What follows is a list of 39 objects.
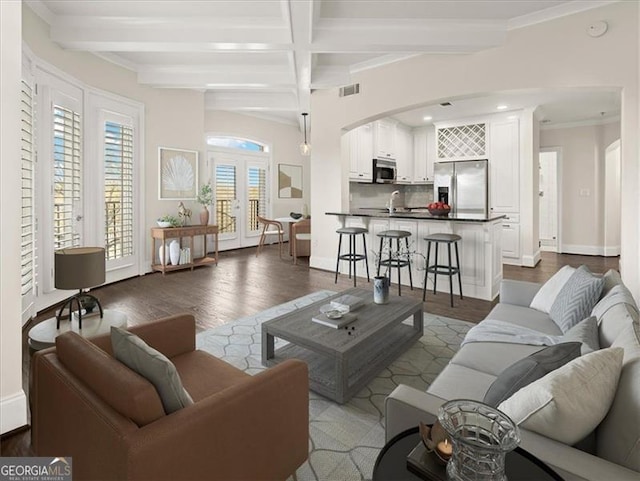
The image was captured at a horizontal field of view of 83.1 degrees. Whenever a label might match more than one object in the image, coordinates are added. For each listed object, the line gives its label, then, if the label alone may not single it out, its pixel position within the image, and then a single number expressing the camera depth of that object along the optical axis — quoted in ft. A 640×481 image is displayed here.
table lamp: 7.72
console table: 19.15
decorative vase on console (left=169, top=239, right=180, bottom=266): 19.62
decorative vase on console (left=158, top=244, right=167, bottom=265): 19.17
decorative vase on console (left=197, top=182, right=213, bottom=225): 21.42
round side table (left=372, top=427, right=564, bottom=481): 3.02
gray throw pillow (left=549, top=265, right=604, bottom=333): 7.03
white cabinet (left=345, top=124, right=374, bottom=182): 21.57
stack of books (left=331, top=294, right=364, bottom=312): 9.00
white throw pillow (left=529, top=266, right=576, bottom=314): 8.47
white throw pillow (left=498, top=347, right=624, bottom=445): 3.31
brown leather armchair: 3.31
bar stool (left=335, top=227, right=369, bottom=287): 17.02
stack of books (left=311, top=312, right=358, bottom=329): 8.23
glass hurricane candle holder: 2.79
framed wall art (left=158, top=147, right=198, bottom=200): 20.06
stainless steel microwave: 23.49
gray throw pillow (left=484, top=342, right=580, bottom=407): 4.00
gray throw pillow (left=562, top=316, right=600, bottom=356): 5.29
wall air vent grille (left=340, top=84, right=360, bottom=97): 18.01
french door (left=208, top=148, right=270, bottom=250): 26.68
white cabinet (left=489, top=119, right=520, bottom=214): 21.81
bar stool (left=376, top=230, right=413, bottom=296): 15.24
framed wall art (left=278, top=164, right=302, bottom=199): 30.76
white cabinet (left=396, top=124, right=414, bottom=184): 25.81
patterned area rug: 5.64
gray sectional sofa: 3.05
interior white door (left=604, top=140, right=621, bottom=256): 23.76
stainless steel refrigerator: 22.61
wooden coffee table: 7.34
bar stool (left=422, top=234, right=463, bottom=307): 13.94
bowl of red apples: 16.44
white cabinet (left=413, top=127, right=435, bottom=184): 26.66
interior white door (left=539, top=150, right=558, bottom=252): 28.91
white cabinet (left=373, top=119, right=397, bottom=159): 23.44
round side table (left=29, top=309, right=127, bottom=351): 7.48
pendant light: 25.00
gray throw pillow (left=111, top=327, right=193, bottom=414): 3.78
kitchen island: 14.58
